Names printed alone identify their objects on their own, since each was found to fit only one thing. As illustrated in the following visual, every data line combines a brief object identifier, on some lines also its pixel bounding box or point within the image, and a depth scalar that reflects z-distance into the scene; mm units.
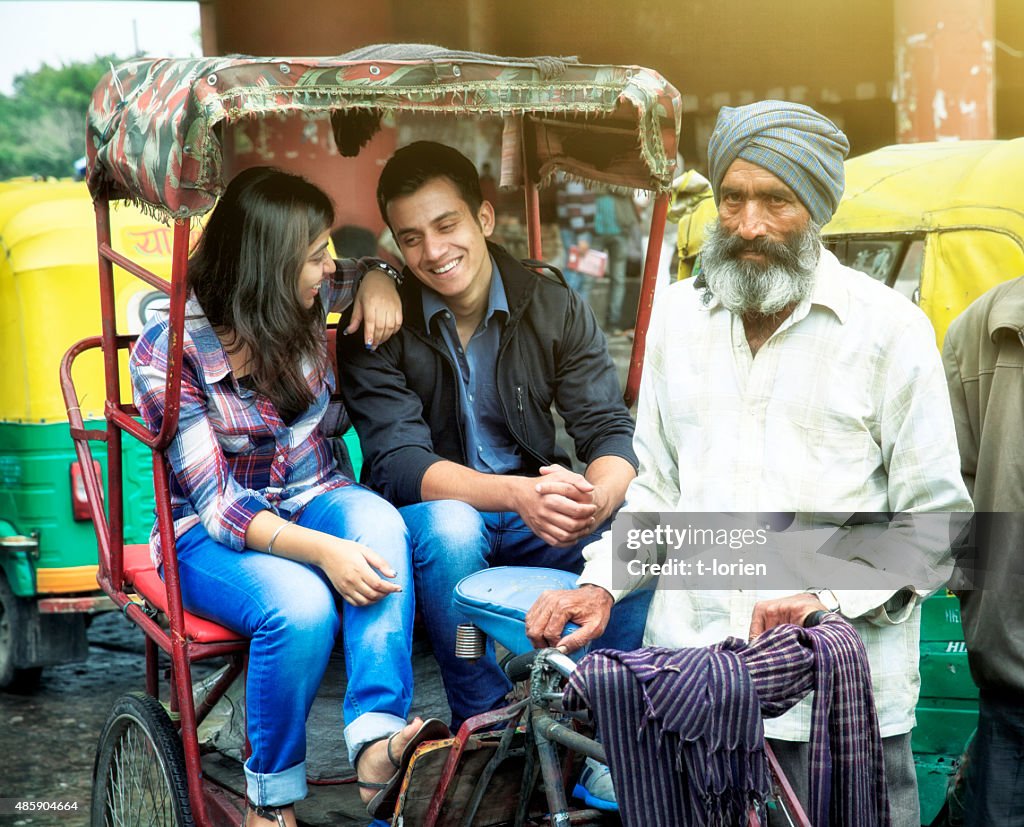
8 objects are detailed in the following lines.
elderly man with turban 2217
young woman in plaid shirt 2787
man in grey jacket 2592
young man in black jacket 3061
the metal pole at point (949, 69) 7758
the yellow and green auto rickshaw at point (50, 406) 5109
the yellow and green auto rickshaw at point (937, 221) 4484
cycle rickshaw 2539
